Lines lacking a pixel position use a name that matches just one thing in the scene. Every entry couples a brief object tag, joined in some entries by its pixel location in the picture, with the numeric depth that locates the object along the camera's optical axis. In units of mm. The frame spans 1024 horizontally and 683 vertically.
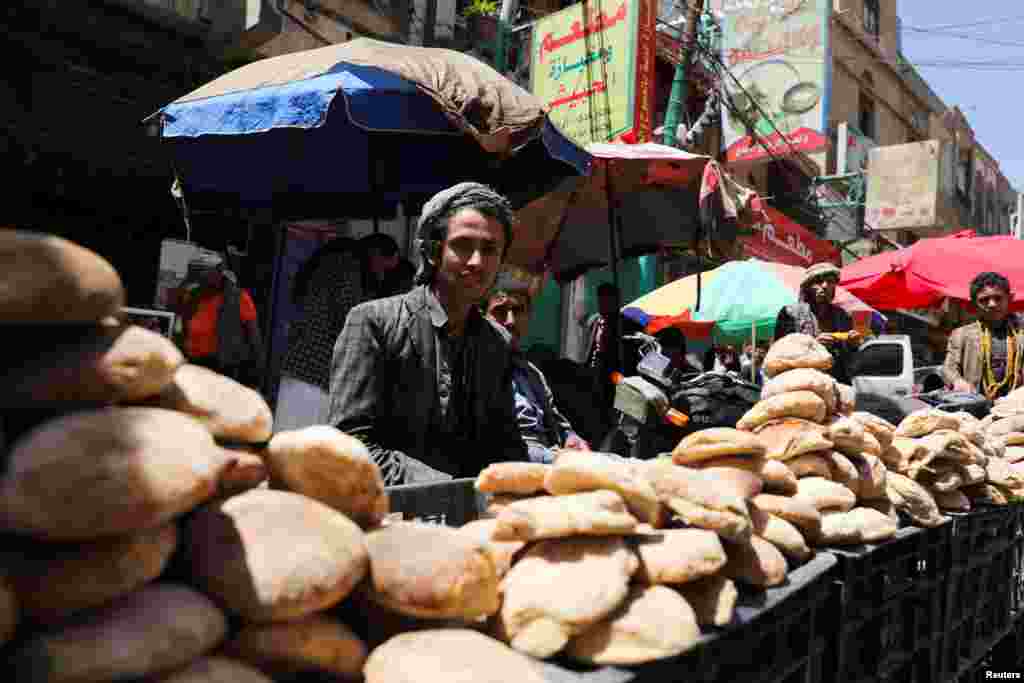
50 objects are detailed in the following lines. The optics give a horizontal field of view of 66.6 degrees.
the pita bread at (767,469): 1715
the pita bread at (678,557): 1212
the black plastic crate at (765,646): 1068
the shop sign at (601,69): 9227
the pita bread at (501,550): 1252
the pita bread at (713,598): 1221
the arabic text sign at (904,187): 16953
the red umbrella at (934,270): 6176
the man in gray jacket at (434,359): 2387
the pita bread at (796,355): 2199
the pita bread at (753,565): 1382
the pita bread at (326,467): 1074
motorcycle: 4270
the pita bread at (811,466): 1999
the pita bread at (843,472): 2023
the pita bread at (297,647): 900
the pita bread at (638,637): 1060
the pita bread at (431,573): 1001
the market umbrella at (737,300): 8062
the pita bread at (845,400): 2202
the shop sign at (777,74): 13945
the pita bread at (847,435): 2070
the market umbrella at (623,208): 5152
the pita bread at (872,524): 1839
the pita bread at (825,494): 1876
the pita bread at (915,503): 2203
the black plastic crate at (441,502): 1925
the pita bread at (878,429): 2381
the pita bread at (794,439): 1965
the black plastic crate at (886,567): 1714
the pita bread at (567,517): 1146
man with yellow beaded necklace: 4938
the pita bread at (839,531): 1768
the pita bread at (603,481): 1280
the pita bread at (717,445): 1683
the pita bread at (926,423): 2713
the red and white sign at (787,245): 14742
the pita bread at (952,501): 2508
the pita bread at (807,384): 2080
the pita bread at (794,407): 2047
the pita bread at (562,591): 1056
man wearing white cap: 4643
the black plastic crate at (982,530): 2459
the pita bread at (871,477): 2078
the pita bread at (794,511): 1710
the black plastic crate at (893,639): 1669
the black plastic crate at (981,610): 2461
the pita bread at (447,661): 907
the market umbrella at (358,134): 3602
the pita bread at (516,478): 1429
